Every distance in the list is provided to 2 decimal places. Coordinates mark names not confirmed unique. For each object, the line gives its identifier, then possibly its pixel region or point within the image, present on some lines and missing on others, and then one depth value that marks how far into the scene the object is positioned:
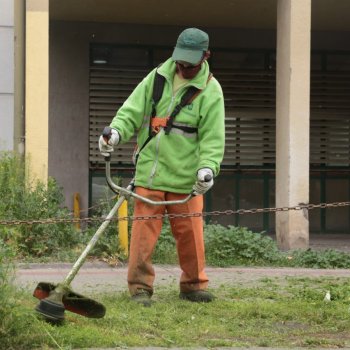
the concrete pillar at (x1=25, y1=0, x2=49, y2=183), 17.65
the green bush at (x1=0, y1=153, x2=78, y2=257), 15.02
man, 10.10
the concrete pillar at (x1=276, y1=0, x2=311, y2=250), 18.09
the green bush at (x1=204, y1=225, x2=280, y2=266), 15.60
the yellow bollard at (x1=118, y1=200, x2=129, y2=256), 15.13
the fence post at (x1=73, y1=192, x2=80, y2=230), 21.72
